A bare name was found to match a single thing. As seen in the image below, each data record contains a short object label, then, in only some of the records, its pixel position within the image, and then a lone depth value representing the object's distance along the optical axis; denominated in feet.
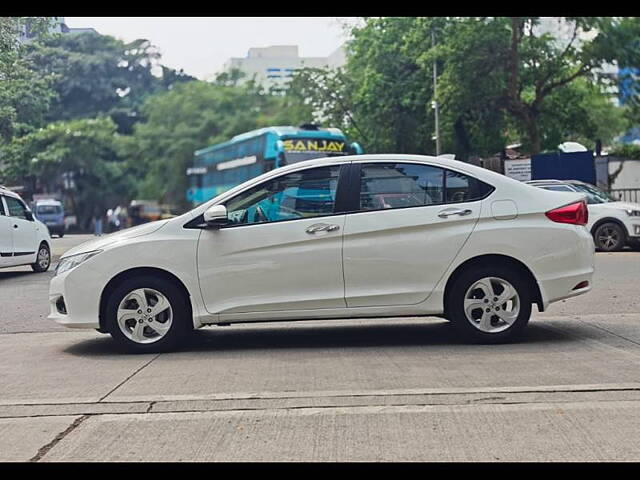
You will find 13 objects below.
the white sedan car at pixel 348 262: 26.13
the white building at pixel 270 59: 406.62
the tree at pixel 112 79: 169.89
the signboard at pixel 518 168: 90.02
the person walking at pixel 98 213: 213.71
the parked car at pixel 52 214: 159.02
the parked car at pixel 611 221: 61.26
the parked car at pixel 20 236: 56.85
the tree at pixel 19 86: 62.03
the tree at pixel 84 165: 188.14
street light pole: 112.37
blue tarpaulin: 85.97
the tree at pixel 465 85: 101.91
